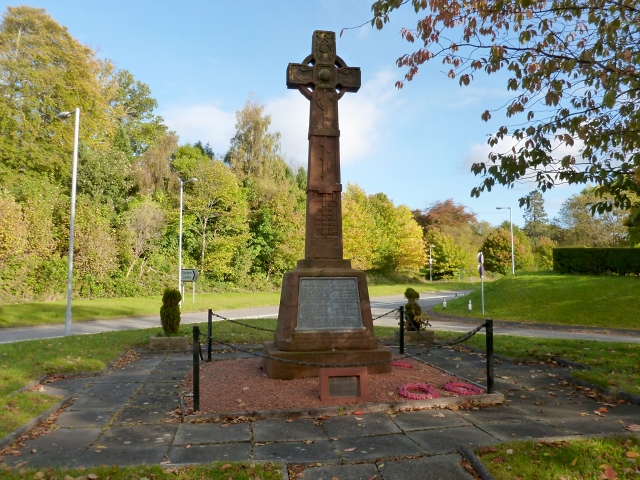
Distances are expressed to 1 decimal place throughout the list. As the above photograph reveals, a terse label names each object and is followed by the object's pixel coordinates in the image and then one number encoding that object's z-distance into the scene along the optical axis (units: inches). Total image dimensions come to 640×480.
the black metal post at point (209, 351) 385.3
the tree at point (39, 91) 1060.5
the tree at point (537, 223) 3499.3
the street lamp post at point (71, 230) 609.0
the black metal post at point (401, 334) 420.5
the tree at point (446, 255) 2219.5
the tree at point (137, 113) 1651.1
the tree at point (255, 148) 1708.9
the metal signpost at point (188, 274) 832.3
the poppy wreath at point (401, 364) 341.7
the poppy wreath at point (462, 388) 269.0
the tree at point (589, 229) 1690.5
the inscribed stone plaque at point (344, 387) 256.8
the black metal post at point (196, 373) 242.4
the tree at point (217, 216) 1398.9
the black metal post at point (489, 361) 265.9
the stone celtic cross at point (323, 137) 334.6
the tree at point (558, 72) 261.0
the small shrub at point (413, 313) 487.5
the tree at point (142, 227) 1232.8
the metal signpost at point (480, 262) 797.5
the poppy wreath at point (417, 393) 261.1
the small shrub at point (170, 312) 456.4
